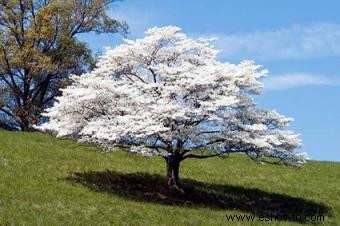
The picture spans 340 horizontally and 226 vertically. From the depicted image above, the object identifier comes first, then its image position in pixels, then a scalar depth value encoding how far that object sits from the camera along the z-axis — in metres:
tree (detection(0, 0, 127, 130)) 52.97
